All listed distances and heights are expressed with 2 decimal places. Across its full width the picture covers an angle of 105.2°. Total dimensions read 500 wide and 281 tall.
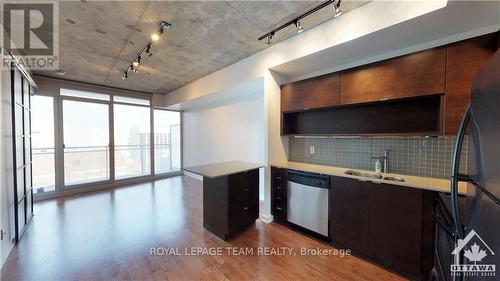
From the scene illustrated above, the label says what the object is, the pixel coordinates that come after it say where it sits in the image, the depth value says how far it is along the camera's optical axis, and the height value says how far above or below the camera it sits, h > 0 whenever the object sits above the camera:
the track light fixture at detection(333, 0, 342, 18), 1.89 +1.27
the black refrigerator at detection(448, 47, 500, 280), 0.73 -0.23
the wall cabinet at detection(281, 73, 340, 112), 2.59 +0.65
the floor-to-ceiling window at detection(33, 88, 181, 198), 4.37 -0.07
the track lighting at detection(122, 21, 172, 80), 2.35 +1.35
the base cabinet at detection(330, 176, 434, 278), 1.79 -0.91
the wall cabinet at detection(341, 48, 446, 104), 1.90 +0.66
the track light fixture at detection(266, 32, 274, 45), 2.54 +1.34
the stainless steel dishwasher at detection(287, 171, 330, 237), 2.49 -0.88
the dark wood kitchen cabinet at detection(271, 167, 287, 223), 2.94 -0.90
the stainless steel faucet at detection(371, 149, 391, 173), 2.43 -0.31
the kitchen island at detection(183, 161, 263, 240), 2.53 -0.87
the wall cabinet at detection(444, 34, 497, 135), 1.69 +0.62
